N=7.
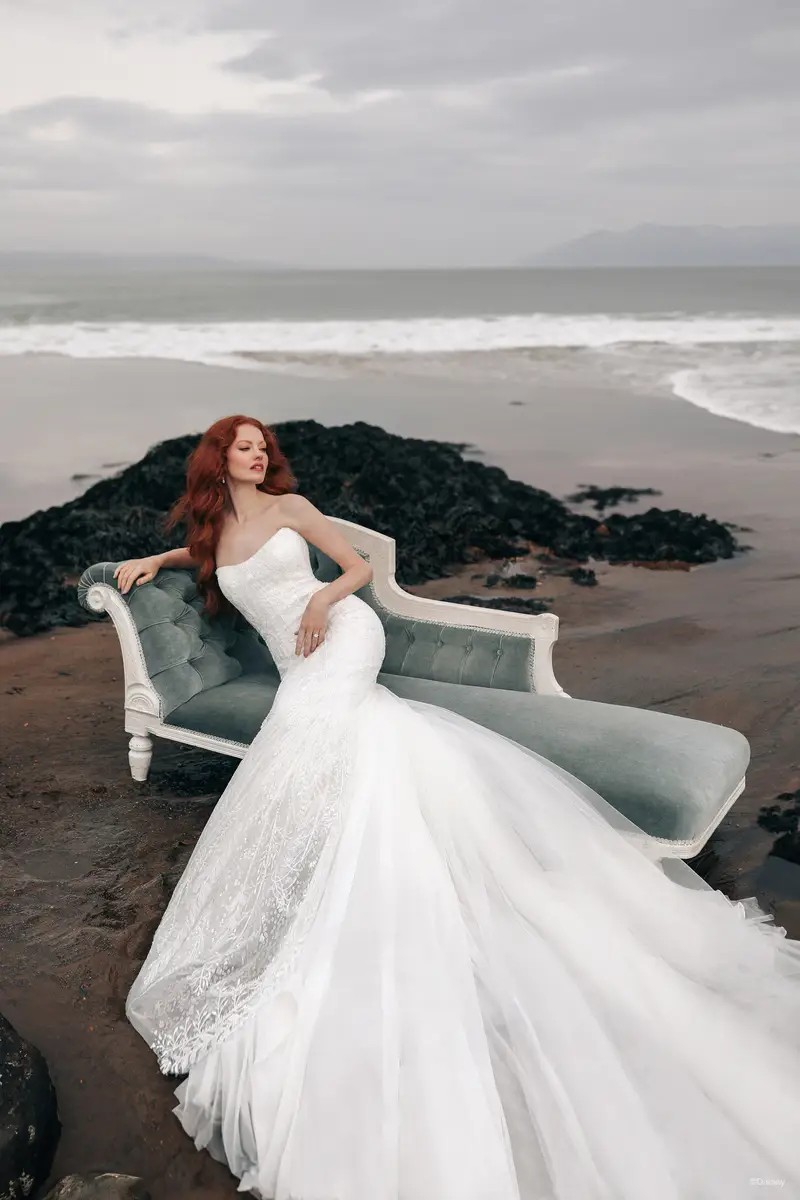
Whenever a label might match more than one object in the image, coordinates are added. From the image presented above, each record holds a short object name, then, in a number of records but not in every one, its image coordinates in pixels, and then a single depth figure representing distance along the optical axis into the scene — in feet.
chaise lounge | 9.96
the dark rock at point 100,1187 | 6.49
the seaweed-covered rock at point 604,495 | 31.76
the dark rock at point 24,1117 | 6.73
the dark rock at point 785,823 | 11.32
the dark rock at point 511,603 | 22.16
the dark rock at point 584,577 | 23.85
